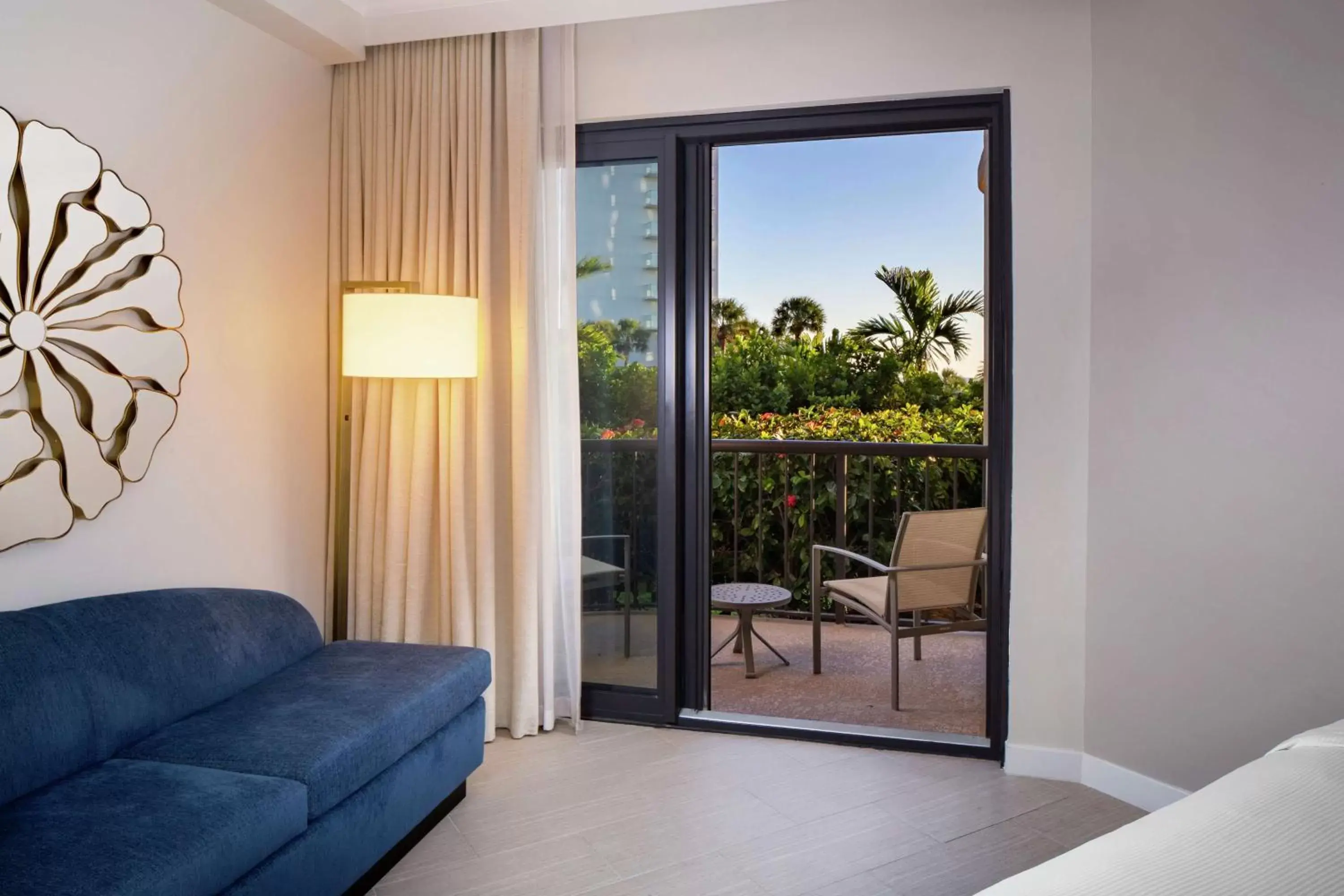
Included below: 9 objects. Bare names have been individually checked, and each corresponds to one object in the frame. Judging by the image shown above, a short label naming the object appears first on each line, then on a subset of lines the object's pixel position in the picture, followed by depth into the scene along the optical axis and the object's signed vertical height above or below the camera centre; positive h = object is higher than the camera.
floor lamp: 3.05 +0.34
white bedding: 0.99 -0.46
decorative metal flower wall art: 2.23 +0.27
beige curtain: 3.38 +0.22
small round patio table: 4.21 -0.71
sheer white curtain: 3.40 +0.33
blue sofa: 1.73 -0.72
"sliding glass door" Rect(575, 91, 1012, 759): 3.44 +0.15
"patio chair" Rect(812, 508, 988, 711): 3.89 -0.55
